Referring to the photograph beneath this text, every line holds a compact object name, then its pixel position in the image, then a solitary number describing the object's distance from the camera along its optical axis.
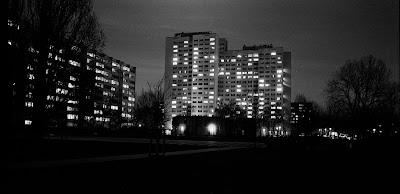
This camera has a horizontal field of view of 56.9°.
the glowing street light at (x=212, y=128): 86.06
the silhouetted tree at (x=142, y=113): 72.30
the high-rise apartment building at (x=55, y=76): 23.34
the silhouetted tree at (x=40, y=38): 22.50
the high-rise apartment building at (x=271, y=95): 197.00
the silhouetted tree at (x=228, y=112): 127.64
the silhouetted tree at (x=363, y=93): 47.94
